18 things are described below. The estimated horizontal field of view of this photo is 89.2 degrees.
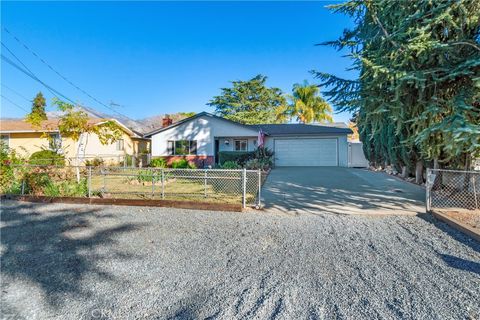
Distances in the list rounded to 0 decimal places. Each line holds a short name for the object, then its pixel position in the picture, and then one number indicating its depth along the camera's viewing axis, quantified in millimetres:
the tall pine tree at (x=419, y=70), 4840
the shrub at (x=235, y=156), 17145
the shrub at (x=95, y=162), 16344
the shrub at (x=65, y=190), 7531
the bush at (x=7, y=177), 8018
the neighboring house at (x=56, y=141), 17281
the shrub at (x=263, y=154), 17072
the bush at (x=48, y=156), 12608
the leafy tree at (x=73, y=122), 10750
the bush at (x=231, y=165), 15034
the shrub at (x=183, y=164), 17516
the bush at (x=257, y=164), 15141
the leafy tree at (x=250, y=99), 34281
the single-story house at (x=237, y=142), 18312
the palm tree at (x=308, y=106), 27953
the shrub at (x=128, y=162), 19086
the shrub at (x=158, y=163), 17216
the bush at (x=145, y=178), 9969
